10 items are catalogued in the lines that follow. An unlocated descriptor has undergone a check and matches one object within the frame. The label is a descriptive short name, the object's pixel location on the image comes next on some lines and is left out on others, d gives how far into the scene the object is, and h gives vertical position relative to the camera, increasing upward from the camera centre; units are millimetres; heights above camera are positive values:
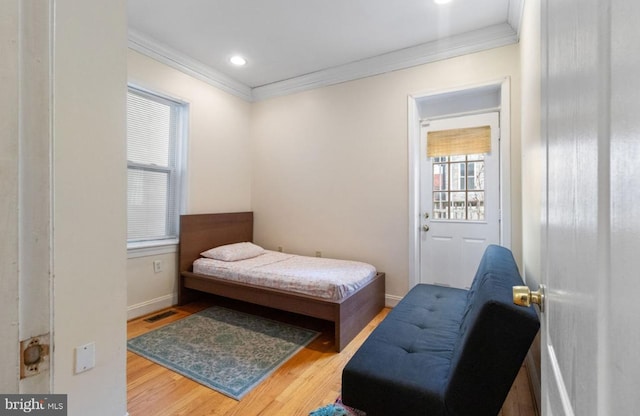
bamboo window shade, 3076 +718
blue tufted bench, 1083 -754
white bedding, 2564 -630
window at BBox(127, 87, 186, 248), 3102 +442
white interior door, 294 +2
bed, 2480 -795
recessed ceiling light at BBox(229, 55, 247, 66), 3424 +1727
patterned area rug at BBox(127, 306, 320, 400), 2004 -1121
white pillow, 3424 -528
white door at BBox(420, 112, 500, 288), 3053 +27
